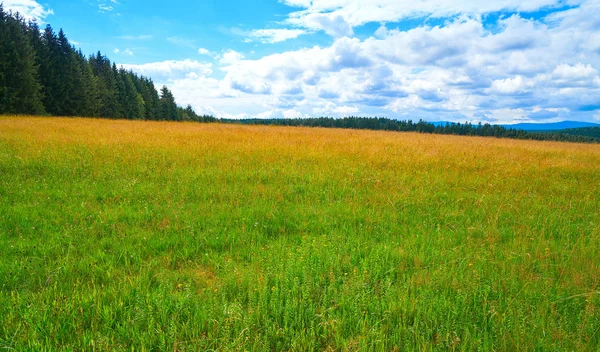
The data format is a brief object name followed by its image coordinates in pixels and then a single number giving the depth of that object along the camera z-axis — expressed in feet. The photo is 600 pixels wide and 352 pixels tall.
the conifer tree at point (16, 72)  103.24
